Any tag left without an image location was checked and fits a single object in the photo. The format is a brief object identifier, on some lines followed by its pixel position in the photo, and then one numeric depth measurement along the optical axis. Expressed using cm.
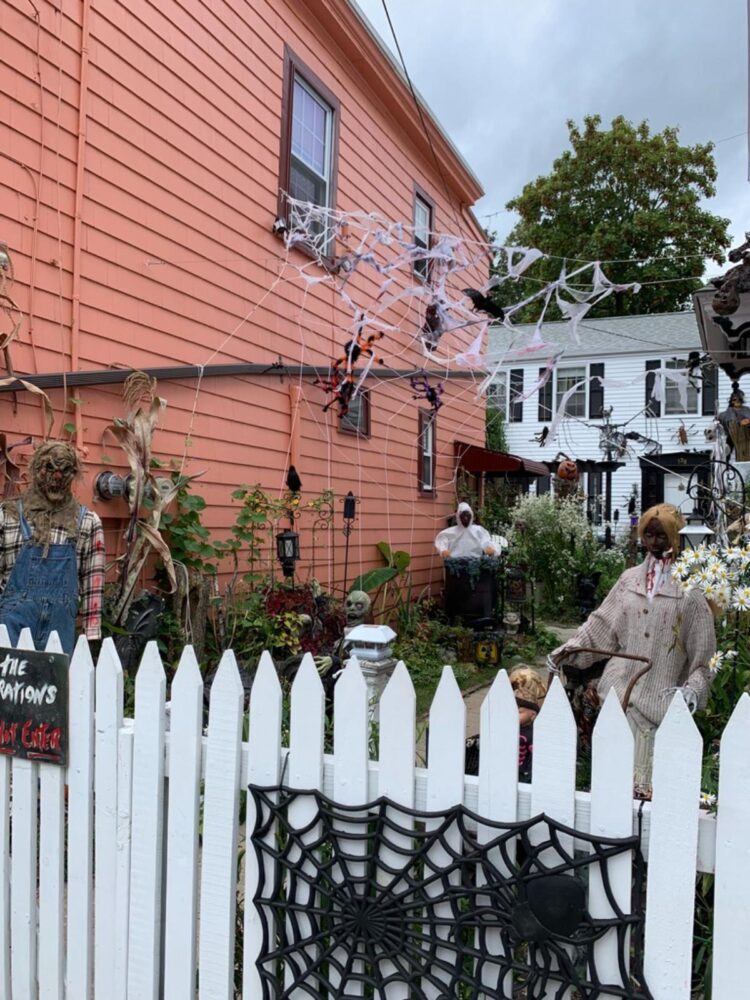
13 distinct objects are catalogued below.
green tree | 2672
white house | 2088
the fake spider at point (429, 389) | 788
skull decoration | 612
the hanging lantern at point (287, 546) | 646
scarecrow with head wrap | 304
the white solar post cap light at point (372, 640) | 414
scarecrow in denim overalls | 371
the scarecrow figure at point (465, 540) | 962
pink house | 493
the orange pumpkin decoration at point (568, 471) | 1241
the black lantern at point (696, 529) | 436
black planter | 968
